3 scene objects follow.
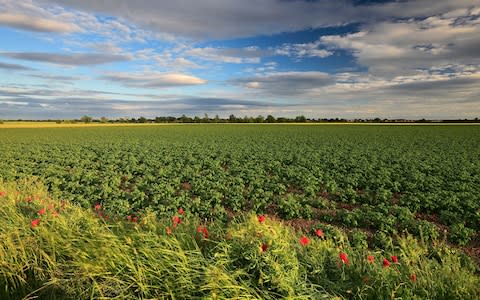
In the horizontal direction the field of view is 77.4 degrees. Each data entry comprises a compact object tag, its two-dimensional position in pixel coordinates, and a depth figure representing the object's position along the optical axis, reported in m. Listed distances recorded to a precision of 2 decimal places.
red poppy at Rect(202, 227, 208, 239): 4.27
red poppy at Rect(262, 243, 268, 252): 3.41
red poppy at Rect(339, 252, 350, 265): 3.75
